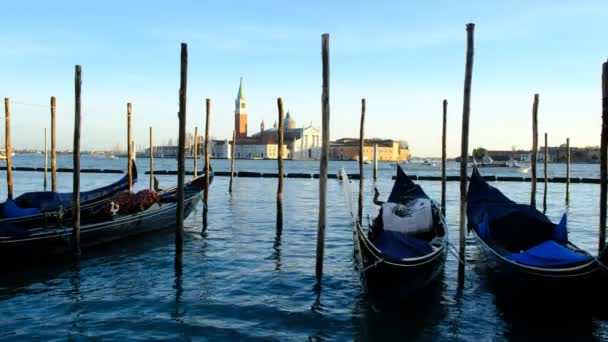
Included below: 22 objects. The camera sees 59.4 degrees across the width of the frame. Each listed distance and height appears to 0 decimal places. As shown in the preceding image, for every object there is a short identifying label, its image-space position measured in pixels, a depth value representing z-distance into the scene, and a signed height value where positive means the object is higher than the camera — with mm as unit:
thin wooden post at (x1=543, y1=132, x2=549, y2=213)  18680 -1092
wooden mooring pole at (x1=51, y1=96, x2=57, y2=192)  13766 +344
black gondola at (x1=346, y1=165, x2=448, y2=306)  6121 -1239
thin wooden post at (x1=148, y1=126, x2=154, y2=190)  20166 -467
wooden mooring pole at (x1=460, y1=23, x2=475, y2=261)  7441 +543
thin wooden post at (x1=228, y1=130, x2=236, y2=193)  24067 +493
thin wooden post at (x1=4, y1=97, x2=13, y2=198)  13844 +453
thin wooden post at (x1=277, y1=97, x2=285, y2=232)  12586 -177
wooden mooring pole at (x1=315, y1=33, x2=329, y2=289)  7273 +175
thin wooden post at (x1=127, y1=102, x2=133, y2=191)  15943 +691
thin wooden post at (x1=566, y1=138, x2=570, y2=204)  21672 +506
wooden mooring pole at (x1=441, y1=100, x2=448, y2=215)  14266 +417
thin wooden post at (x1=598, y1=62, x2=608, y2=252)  7550 +6
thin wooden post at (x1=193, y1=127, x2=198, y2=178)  19561 -183
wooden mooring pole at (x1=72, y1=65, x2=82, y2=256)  8859 -296
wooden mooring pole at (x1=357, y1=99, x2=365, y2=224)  14891 +239
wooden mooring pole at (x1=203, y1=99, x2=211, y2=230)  13133 +106
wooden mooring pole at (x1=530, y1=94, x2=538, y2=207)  12961 +532
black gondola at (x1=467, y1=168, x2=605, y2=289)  6023 -1150
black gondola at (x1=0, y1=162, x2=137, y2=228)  9922 -1096
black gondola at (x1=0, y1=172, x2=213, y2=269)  8195 -1426
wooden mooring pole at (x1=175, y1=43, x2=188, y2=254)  8039 +164
